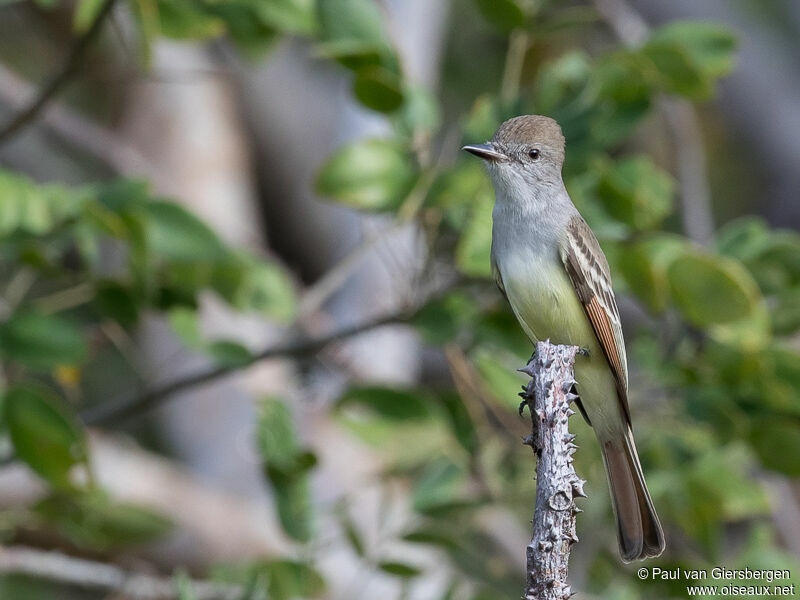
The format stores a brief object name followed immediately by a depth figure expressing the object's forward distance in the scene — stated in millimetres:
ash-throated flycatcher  5398
